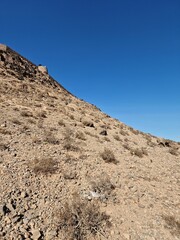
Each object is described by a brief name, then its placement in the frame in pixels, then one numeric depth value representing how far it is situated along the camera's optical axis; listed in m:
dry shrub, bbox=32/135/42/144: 12.19
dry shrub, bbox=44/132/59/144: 12.76
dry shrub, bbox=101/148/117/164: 12.16
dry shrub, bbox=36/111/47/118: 18.21
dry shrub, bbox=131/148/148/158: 15.18
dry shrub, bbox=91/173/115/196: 8.77
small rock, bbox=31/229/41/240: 5.82
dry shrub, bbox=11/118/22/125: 14.45
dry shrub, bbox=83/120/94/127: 20.30
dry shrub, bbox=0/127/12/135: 12.13
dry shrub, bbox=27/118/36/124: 15.70
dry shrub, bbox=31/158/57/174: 9.12
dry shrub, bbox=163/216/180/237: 6.99
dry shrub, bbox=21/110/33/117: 16.83
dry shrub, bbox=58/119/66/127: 17.58
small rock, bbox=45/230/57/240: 5.95
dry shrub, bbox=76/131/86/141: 15.25
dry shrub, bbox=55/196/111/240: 6.25
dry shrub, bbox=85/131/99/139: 17.14
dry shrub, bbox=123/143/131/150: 16.23
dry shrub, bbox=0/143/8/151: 10.20
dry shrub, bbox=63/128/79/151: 12.53
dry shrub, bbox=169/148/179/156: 19.26
